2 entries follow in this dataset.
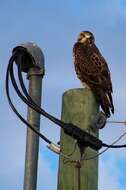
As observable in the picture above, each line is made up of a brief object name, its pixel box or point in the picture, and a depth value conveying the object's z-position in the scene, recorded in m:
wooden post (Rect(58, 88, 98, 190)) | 8.61
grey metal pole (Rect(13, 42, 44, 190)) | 8.85
